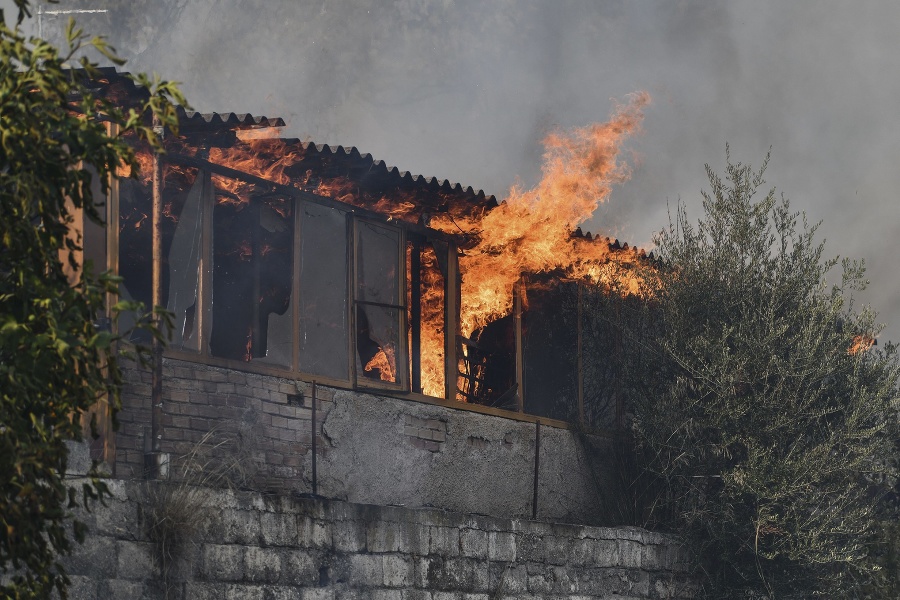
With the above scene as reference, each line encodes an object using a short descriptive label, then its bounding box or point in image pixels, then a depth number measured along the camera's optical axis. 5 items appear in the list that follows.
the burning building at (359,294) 19.94
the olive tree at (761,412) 26.03
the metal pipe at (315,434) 21.05
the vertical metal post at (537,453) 26.06
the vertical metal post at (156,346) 18.44
